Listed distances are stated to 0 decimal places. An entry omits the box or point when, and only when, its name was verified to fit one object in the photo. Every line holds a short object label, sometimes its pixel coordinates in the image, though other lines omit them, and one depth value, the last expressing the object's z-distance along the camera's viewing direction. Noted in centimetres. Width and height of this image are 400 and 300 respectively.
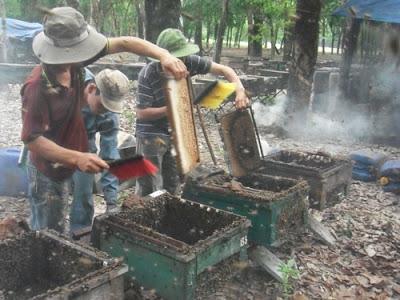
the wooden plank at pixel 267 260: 486
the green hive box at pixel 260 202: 459
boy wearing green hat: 516
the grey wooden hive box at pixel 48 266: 296
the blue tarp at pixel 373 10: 1056
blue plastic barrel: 668
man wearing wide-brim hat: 328
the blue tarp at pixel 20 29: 2577
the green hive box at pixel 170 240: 335
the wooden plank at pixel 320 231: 587
